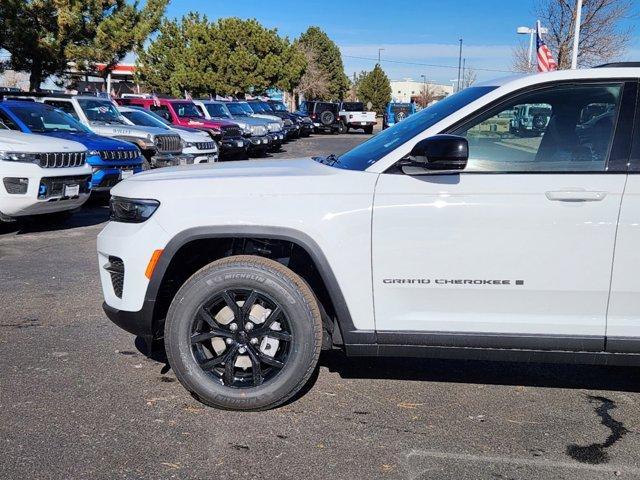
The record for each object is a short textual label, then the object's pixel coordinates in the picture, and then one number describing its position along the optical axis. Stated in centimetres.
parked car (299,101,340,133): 4331
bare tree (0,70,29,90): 4819
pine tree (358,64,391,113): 8500
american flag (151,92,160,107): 2025
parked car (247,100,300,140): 3058
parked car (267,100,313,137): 3484
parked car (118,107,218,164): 1584
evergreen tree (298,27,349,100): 7781
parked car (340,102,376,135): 4406
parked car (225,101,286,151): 2425
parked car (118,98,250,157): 2006
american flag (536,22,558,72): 1630
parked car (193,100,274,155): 2200
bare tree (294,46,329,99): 6931
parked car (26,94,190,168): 1362
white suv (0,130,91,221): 853
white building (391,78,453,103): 13375
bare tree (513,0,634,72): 1969
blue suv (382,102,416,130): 3758
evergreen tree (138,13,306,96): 3950
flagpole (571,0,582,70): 1620
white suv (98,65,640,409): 347
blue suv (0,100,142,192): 1088
